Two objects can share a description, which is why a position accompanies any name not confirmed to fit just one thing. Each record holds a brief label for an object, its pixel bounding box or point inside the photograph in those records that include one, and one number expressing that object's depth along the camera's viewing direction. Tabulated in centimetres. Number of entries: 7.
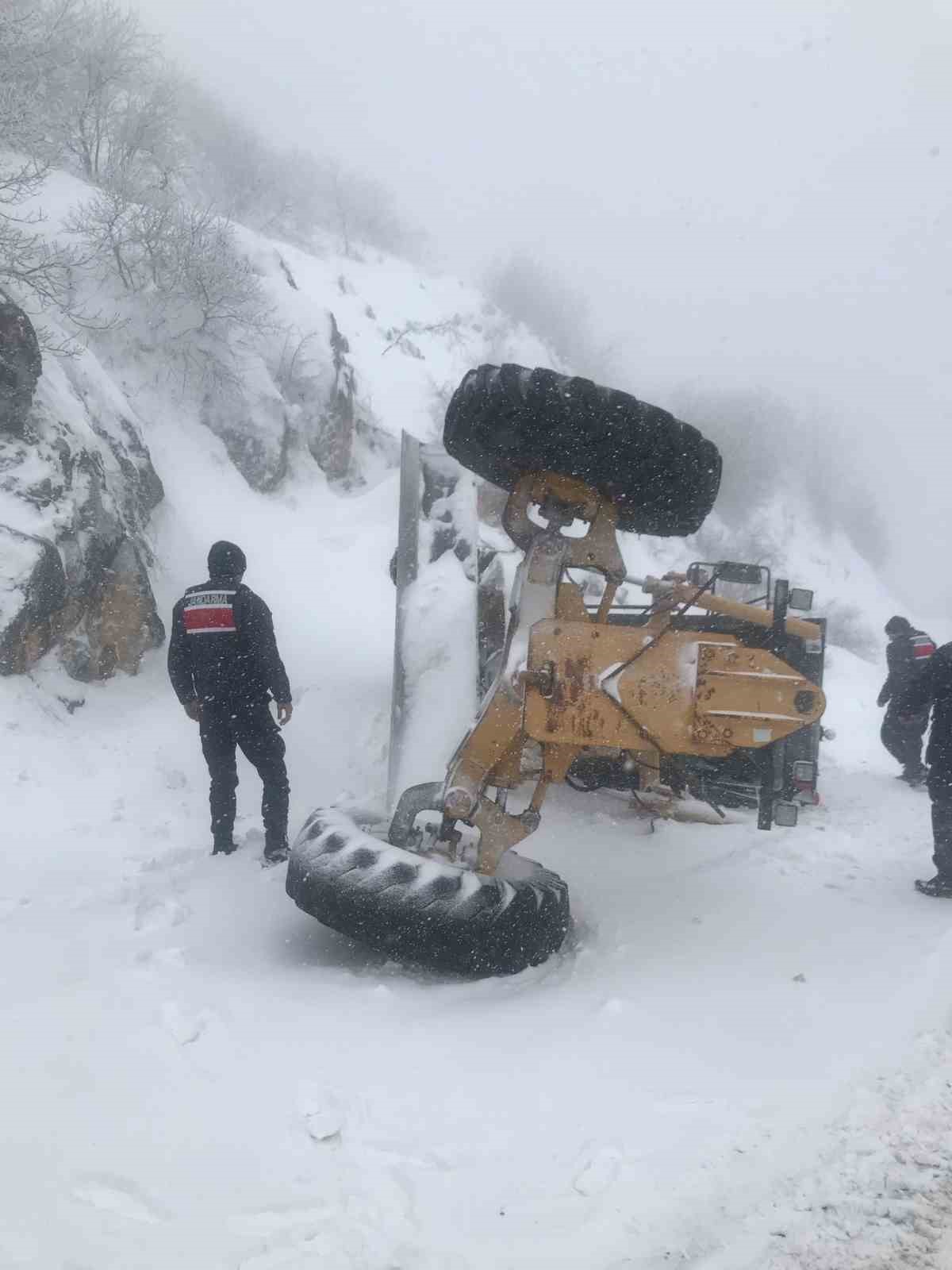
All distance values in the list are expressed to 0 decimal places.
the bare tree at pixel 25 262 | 664
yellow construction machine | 257
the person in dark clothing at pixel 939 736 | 375
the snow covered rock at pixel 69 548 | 510
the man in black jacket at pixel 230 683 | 378
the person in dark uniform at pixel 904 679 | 683
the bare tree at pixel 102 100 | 1173
